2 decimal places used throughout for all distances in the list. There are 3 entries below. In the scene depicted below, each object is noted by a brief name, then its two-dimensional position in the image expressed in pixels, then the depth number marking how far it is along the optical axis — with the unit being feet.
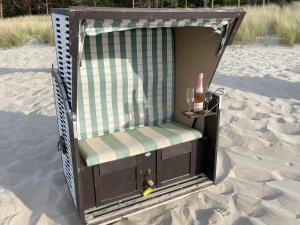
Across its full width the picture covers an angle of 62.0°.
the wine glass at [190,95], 7.58
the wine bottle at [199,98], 7.32
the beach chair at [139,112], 6.21
